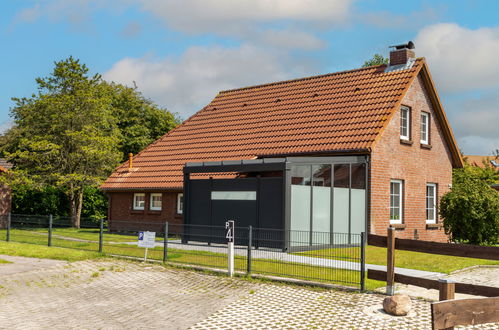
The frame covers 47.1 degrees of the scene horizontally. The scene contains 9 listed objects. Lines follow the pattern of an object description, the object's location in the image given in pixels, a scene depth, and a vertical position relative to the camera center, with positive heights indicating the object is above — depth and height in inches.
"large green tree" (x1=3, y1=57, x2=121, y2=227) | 1215.6 +131.0
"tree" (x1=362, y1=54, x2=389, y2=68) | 2118.6 +560.2
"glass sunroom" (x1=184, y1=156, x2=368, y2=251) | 716.0 +16.7
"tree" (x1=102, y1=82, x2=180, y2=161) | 1952.5 +306.7
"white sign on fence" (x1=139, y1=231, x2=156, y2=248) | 596.5 -35.0
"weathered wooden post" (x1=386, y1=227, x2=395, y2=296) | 419.5 -46.0
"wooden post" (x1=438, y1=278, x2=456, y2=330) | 293.0 -39.3
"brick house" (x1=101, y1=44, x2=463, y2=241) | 842.8 +113.1
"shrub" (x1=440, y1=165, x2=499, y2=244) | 818.2 -0.7
